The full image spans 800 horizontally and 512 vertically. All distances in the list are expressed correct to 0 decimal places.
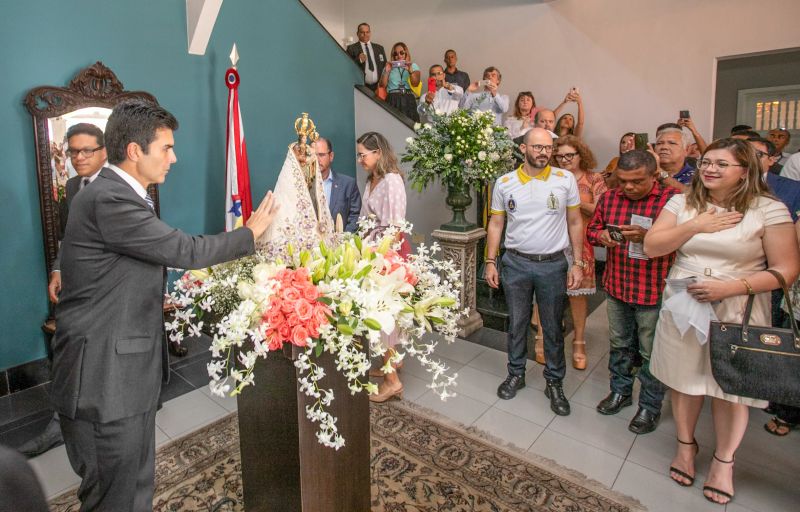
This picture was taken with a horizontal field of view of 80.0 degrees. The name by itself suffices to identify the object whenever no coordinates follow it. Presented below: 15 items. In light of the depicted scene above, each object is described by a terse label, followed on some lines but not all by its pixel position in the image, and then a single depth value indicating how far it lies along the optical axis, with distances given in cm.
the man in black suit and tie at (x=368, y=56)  612
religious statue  169
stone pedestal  421
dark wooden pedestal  154
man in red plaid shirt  261
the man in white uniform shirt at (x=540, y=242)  286
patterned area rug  217
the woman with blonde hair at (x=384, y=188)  311
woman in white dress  196
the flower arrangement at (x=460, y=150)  392
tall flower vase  426
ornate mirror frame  323
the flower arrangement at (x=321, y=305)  132
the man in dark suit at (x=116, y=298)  148
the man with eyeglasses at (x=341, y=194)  360
